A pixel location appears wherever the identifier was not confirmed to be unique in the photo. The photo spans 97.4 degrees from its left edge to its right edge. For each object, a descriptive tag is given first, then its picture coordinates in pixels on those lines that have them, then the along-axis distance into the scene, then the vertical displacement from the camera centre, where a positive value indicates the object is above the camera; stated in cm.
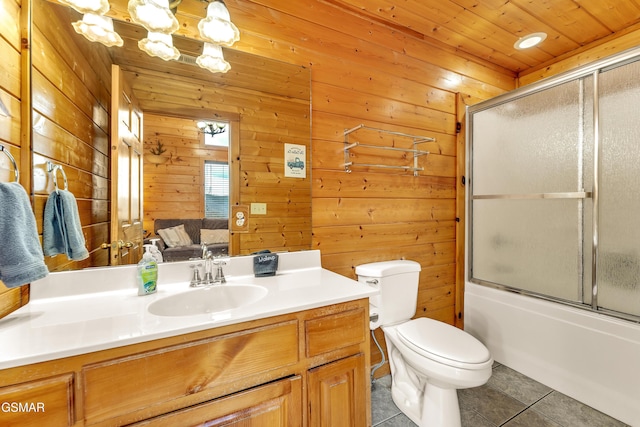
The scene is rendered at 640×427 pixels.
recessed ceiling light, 189 +121
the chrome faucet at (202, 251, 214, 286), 127 -26
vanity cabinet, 70 -49
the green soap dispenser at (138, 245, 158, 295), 112 -25
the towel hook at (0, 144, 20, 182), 84 +16
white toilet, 125 -65
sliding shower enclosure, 148 +15
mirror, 105 +39
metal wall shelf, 172 +42
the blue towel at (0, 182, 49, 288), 76 -8
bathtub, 146 -81
